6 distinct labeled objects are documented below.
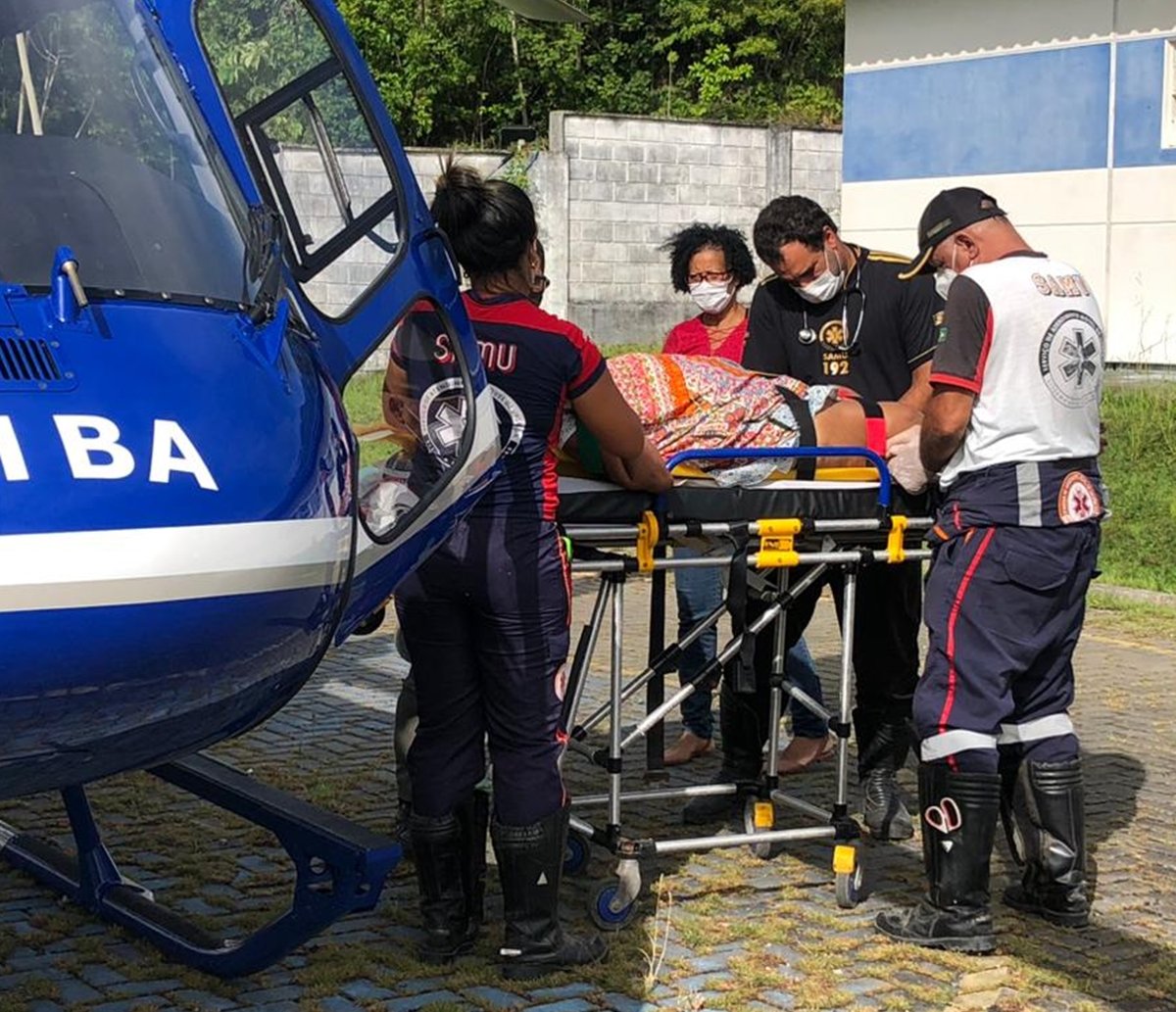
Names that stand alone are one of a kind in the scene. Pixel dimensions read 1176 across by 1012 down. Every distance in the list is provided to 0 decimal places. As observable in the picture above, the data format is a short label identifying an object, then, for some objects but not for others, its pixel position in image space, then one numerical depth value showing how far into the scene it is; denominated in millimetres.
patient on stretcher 5277
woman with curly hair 6734
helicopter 2887
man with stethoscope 6078
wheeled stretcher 5055
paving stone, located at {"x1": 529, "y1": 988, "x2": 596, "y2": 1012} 4504
